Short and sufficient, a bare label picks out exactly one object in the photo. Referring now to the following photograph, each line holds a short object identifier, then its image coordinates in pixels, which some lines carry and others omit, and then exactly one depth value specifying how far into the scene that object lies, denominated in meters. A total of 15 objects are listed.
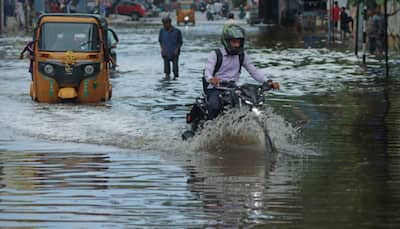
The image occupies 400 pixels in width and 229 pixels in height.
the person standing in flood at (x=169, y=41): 28.61
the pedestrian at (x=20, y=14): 75.61
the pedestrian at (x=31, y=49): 22.34
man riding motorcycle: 14.06
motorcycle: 13.67
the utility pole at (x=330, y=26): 52.71
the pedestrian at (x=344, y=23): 59.86
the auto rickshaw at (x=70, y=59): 22.22
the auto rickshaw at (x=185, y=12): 92.14
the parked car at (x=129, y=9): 106.56
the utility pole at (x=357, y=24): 35.97
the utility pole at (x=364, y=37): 35.25
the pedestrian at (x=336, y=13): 65.38
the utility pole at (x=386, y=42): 29.11
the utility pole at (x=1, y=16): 68.25
